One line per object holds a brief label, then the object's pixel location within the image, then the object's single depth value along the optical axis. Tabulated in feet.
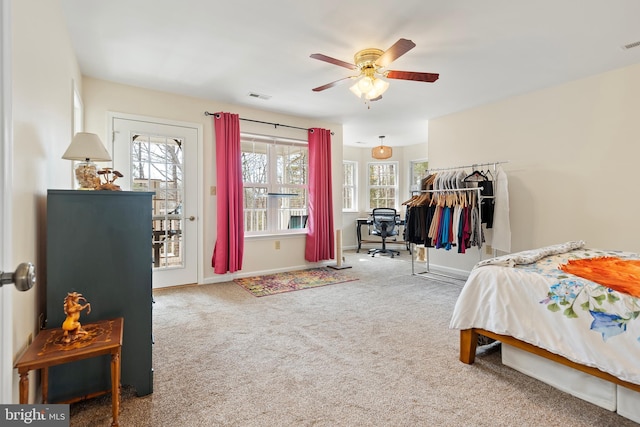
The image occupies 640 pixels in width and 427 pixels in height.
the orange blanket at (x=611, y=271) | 5.31
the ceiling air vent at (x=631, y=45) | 8.87
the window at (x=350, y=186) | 25.71
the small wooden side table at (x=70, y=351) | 4.11
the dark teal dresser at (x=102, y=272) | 5.19
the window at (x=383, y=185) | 25.62
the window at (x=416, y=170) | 24.20
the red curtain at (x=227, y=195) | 13.80
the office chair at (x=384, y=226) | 21.80
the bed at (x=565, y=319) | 4.95
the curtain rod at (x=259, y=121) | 13.82
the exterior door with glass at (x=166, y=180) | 12.32
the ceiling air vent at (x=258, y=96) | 13.12
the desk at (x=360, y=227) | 23.80
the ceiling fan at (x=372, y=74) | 8.37
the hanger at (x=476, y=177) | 13.52
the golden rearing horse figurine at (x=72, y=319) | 4.69
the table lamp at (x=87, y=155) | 6.44
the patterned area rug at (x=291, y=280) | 12.94
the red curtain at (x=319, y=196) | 16.66
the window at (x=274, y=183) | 15.58
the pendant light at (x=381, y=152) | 20.15
